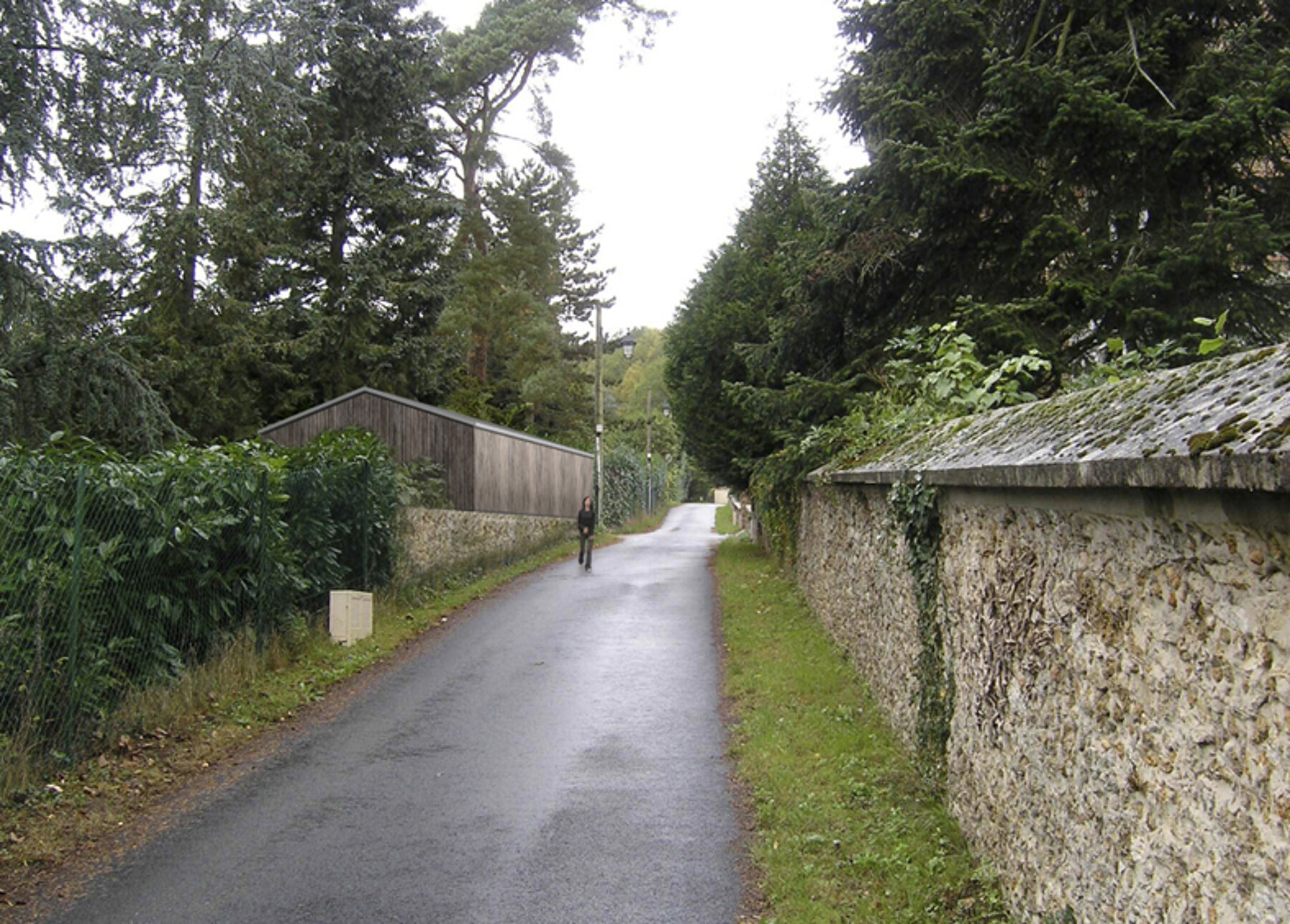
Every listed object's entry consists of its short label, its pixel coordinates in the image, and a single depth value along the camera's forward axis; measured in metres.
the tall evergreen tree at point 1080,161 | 10.77
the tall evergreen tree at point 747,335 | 15.88
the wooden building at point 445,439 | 21.81
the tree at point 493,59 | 34.44
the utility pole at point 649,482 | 55.44
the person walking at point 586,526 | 22.14
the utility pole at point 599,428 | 32.56
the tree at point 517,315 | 37.84
